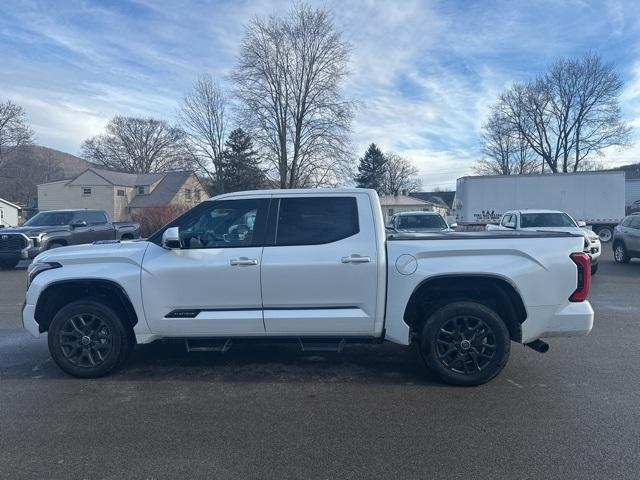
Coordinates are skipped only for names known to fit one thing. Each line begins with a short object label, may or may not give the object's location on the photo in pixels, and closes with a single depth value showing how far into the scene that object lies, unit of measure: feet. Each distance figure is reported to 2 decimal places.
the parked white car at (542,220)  45.59
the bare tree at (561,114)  151.43
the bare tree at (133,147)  246.06
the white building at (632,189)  189.98
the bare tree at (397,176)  310.45
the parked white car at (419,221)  48.16
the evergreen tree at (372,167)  253.85
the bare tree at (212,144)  140.97
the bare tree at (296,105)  125.39
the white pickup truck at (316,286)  14.57
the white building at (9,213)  139.58
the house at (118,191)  186.91
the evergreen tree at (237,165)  147.84
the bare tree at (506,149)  174.60
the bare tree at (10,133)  195.11
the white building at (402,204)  242.99
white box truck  79.92
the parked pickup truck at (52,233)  47.62
